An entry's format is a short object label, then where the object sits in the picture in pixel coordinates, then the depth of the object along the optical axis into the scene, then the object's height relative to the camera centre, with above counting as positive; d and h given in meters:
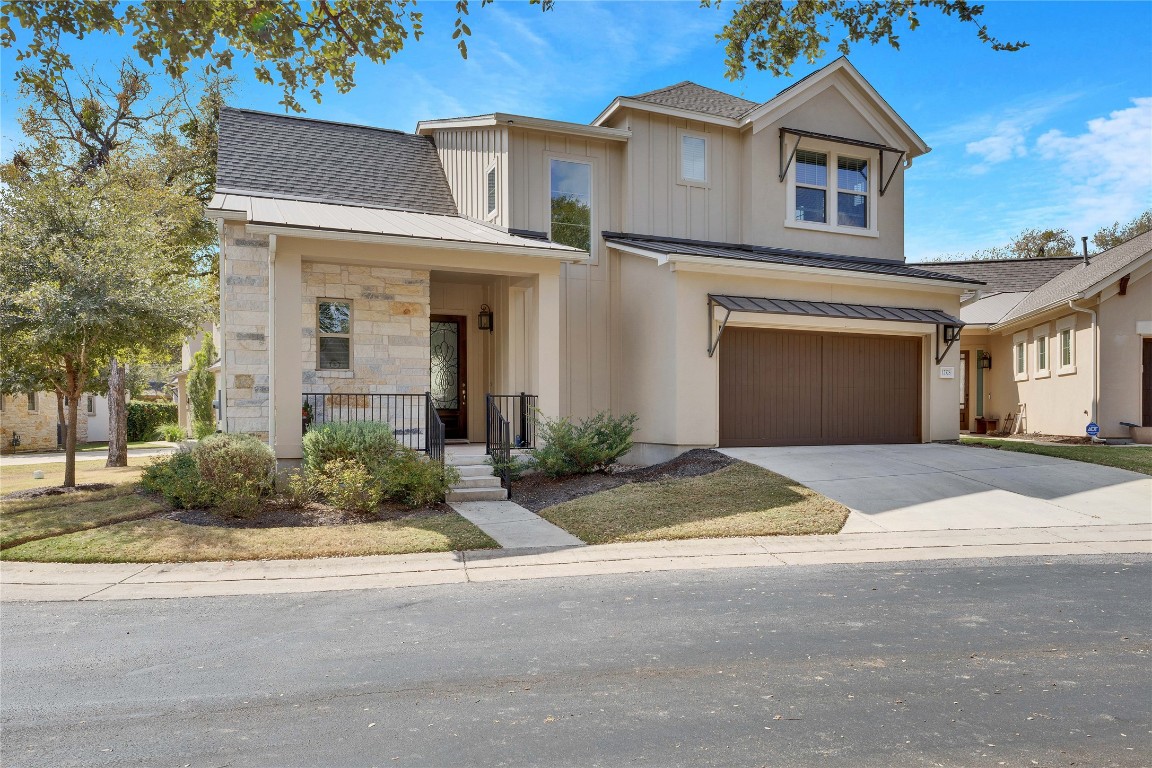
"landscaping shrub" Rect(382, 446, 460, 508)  9.38 -1.21
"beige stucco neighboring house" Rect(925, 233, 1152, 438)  16.17 +1.05
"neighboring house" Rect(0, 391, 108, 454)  23.27 -1.16
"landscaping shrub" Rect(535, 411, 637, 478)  11.45 -0.93
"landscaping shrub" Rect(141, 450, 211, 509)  8.98 -1.22
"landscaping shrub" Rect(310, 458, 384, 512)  8.91 -1.22
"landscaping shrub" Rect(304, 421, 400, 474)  9.45 -0.77
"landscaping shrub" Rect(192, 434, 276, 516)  8.67 -1.03
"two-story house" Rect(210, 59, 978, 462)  11.19 +1.94
